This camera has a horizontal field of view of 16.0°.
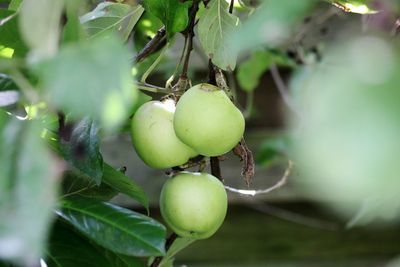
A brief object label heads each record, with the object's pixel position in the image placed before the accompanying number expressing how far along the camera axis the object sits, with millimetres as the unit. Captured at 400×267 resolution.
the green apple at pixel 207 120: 974
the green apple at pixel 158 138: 1034
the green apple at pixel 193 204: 1028
